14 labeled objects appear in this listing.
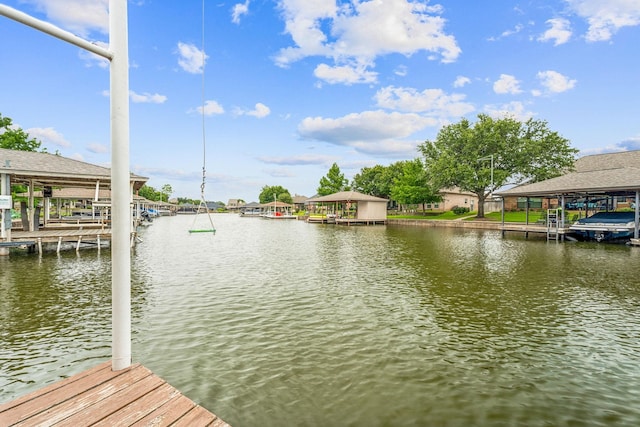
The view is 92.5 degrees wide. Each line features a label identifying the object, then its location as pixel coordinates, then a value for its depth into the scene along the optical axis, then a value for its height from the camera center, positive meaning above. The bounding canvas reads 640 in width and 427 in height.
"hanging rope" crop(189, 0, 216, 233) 6.26 +2.02
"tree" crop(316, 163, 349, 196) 66.81 +6.40
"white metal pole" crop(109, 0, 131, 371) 3.05 +0.35
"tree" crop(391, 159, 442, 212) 48.84 +3.55
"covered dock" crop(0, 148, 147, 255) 14.27 +1.77
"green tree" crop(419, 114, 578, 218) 39.09 +7.19
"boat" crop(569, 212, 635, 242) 21.34 -1.21
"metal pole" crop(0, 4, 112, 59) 2.36 +1.55
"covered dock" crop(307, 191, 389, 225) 44.16 +0.17
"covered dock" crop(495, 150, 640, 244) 20.17 +1.57
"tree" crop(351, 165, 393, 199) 62.28 +6.33
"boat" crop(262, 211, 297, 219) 64.06 -1.23
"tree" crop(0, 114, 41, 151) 26.70 +6.54
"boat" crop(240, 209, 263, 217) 83.62 -1.07
